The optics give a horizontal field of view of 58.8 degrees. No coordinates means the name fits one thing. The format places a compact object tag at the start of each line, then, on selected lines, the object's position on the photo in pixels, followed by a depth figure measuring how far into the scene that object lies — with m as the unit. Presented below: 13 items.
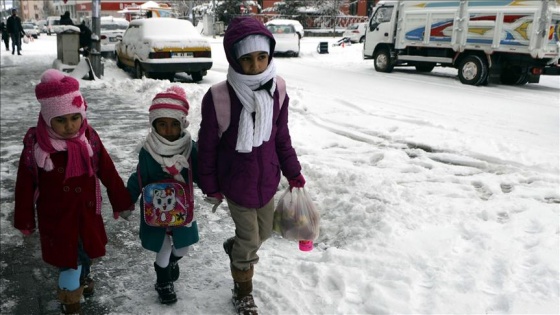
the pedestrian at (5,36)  23.78
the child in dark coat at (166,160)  2.74
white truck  11.95
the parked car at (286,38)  21.83
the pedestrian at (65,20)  18.42
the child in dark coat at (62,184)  2.47
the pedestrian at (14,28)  21.45
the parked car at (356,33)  31.46
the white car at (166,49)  12.42
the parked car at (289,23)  22.43
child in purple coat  2.63
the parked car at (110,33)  19.59
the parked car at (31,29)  39.44
